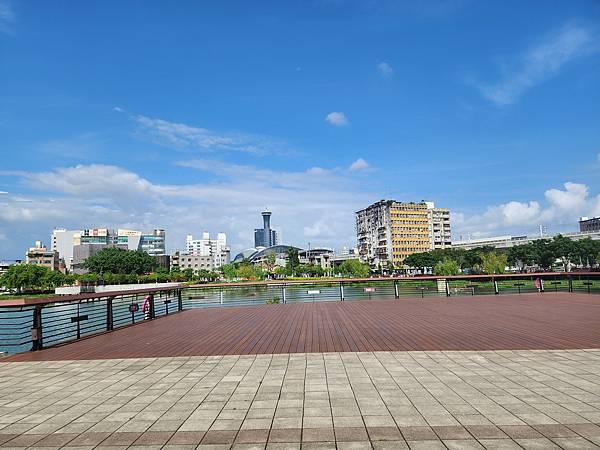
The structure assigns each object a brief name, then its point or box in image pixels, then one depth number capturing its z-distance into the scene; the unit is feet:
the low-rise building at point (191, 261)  516.32
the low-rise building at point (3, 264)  426.84
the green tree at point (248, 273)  313.94
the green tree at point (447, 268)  248.52
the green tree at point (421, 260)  323.78
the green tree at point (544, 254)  262.06
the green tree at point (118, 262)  306.76
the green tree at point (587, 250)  258.16
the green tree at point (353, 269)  321.32
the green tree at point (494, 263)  245.55
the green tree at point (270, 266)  365.90
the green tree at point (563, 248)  257.55
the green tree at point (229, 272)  346.76
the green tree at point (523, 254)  274.28
